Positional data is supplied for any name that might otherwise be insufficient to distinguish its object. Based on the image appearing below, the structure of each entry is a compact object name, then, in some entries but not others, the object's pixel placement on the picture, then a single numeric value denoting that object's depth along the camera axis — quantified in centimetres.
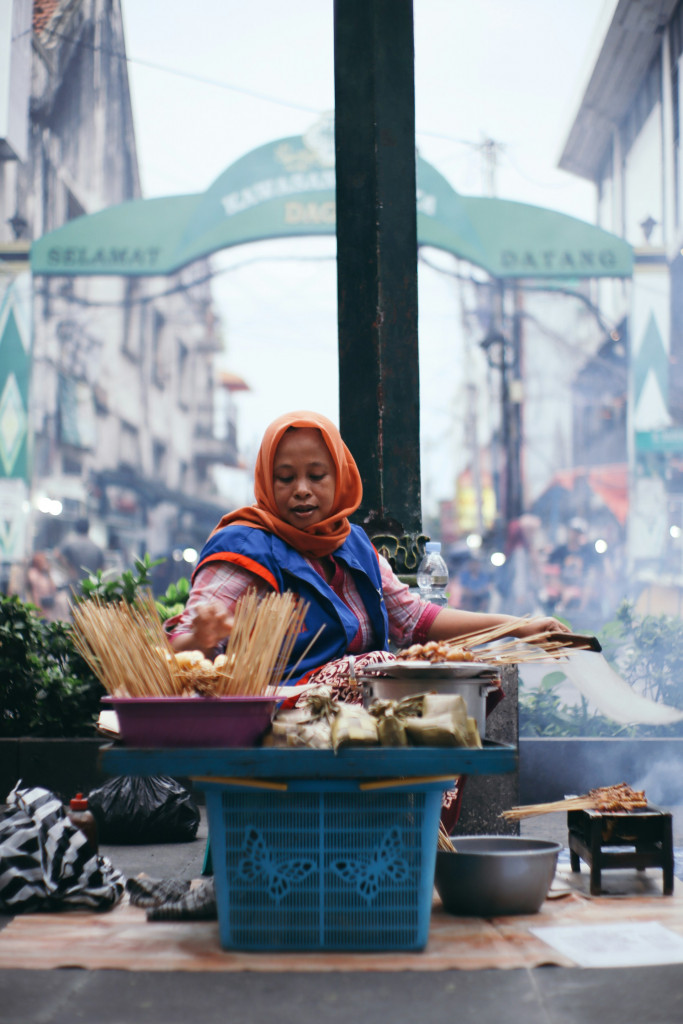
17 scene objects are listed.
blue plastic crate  203
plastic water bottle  358
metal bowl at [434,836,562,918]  230
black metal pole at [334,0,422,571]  353
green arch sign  1096
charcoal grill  261
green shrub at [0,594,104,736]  437
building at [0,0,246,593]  1157
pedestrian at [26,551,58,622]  1104
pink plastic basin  199
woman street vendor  256
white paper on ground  200
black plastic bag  354
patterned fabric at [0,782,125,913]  240
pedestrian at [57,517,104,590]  1057
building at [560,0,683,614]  1087
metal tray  220
